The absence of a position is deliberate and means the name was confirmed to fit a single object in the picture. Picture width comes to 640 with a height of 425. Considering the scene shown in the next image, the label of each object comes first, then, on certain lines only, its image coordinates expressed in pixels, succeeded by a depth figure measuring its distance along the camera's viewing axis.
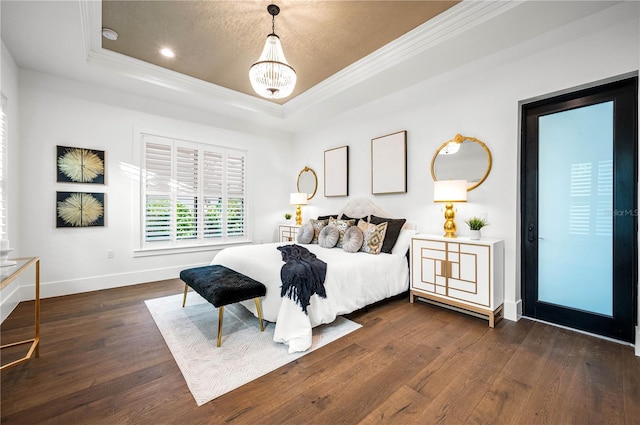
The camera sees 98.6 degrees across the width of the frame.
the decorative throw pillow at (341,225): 3.91
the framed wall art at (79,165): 3.59
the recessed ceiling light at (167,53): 3.29
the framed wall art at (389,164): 4.00
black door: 2.41
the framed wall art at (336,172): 4.88
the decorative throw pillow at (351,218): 4.29
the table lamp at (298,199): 5.38
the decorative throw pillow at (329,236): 3.85
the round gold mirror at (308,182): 5.59
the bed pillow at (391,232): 3.62
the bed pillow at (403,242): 3.57
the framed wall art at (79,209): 3.59
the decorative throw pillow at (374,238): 3.50
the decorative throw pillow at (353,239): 3.52
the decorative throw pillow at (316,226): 4.28
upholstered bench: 2.30
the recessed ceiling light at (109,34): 2.90
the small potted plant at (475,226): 3.01
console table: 1.63
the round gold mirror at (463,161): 3.21
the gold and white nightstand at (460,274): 2.78
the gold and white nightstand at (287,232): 5.19
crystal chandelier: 2.52
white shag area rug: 1.88
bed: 2.34
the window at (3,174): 2.83
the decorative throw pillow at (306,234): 4.26
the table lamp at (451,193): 3.05
